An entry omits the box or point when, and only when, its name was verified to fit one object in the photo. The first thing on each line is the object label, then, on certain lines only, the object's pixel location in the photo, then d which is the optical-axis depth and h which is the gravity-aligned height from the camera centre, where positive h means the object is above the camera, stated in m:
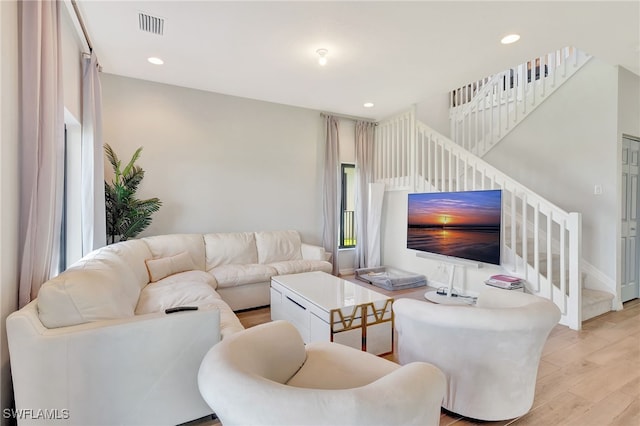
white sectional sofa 1.34 -0.69
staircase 3.03 +0.33
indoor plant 3.33 +0.06
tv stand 3.61 -1.08
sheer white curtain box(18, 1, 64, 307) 1.56 +0.33
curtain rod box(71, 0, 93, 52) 2.35 +1.59
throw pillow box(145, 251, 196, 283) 3.05 -0.59
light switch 3.59 +0.27
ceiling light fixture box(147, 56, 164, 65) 3.22 +1.62
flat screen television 3.23 -0.15
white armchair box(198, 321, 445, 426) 0.83 -0.55
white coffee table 2.24 -0.82
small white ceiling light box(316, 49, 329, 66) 2.98 +1.58
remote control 1.65 -0.55
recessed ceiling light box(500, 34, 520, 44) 2.72 +1.59
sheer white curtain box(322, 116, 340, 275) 4.97 +0.38
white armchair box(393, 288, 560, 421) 1.52 -0.73
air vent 2.49 +1.59
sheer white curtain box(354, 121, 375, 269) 5.24 +0.43
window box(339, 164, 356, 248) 5.44 +0.02
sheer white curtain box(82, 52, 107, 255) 2.89 +0.41
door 3.66 -0.10
